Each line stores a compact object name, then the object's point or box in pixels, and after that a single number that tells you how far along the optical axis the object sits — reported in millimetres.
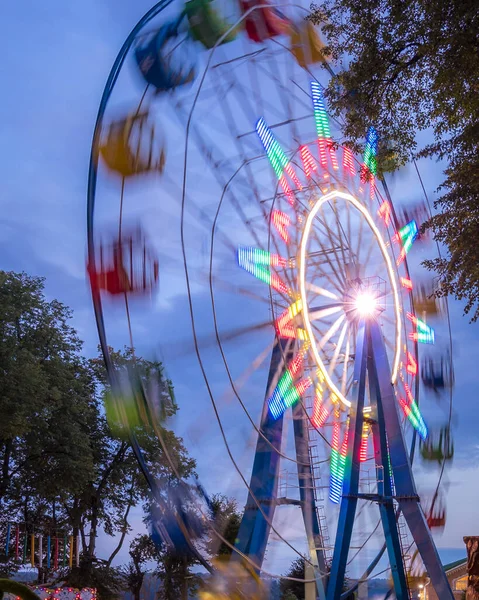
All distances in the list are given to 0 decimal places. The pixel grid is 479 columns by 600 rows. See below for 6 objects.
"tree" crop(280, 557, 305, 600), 33906
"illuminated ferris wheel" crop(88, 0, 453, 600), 12172
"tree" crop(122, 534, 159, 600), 28953
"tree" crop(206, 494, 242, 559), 25891
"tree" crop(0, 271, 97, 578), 21500
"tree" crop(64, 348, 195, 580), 25500
